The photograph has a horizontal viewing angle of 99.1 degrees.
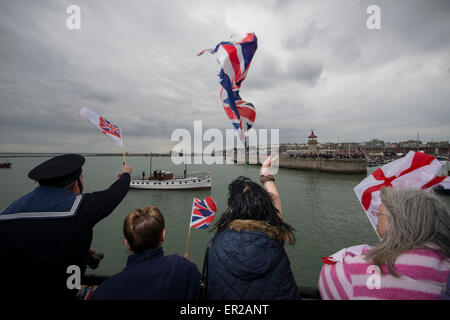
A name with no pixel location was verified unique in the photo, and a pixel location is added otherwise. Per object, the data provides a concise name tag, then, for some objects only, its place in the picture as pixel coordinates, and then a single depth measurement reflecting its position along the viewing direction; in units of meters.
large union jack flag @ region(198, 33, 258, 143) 4.15
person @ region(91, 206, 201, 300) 1.19
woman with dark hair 1.30
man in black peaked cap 1.33
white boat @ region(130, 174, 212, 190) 24.78
